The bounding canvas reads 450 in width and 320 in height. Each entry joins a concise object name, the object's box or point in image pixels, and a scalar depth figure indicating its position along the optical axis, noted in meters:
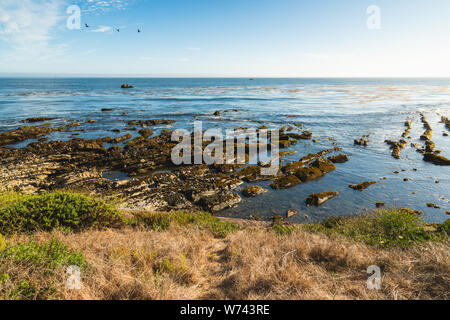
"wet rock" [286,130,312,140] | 26.05
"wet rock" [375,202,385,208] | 12.07
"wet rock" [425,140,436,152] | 20.81
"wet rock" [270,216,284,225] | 10.66
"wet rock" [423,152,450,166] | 17.52
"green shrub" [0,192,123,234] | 6.57
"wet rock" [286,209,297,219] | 11.39
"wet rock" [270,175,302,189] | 14.27
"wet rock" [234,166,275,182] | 15.20
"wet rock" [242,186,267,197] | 13.27
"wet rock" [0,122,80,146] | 22.70
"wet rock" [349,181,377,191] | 13.99
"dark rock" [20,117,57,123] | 32.63
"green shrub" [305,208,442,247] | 6.60
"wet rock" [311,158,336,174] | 16.70
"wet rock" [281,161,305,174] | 16.43
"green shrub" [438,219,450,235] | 7.15
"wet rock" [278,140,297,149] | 22.69
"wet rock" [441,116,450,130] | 31.00
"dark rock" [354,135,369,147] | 23.63
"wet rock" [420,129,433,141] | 24.89
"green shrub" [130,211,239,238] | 8.18
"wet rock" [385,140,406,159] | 19.95
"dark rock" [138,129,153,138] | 26.15
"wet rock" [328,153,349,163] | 18.79
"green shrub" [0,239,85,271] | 4.39
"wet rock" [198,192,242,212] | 11.96
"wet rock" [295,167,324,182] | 15.38
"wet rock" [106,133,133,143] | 23.27
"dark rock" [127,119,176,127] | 31.92
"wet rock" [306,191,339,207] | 12.41
